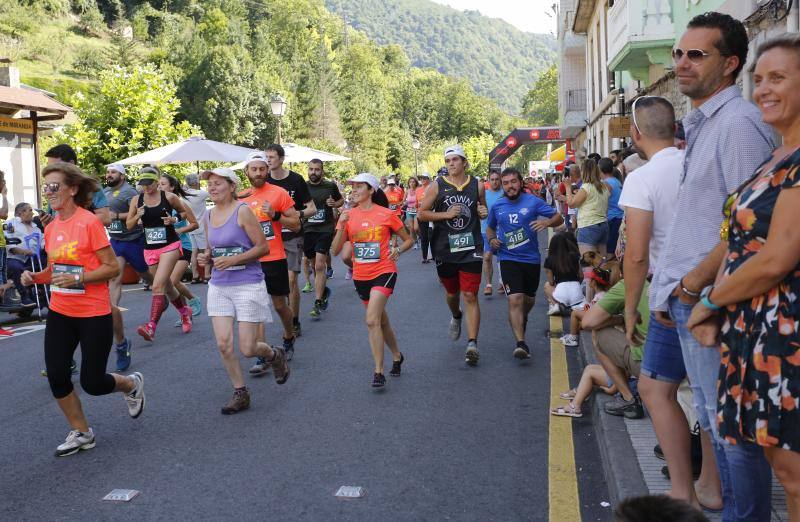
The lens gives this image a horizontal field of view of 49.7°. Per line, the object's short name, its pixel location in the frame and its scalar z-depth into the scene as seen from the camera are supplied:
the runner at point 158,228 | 9.52
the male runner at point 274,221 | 8.11
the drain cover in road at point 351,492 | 4.52
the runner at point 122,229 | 9.77
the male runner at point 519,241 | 8.15
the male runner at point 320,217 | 11.22
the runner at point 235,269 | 6.50
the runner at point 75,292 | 5.50
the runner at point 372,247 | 7.37
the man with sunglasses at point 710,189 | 2.88
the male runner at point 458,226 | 8.08
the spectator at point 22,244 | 12.17
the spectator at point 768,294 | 2.36
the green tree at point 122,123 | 35.38
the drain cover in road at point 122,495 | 4.57
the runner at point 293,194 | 9.45
